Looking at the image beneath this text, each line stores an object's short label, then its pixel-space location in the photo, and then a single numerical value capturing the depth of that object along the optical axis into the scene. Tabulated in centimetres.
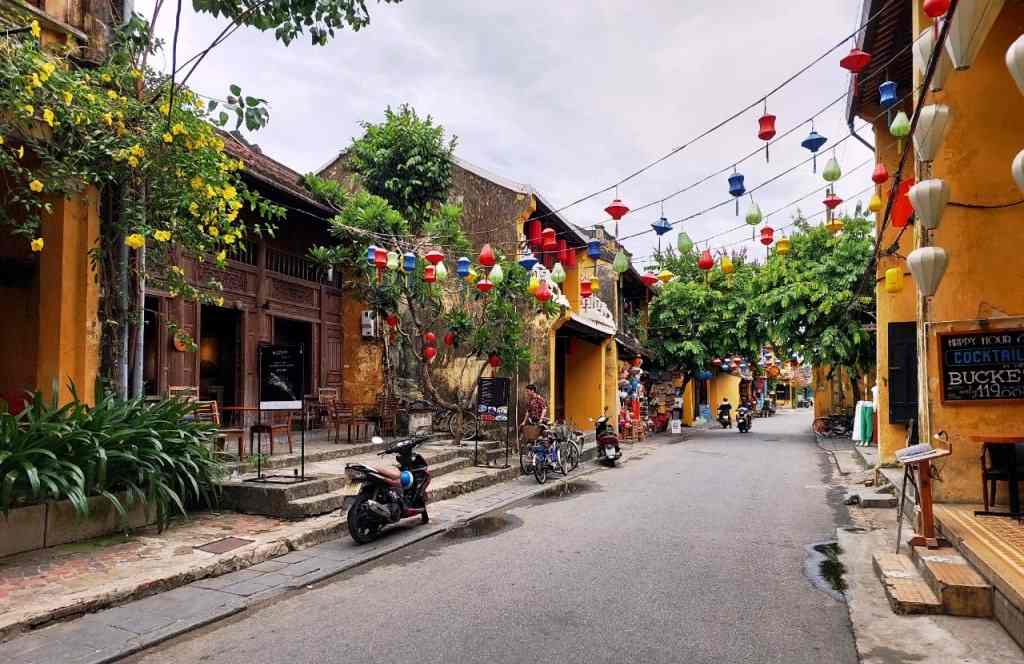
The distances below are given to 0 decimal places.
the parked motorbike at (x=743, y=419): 2758
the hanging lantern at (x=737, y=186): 831
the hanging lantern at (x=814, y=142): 772
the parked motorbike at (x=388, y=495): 726
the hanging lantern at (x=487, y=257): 1104
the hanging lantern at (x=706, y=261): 1011
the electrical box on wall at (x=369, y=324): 1502
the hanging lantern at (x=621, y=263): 1004
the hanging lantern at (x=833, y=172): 792
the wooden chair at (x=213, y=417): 874
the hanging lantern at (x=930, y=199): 591
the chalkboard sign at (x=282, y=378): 829
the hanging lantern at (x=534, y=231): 1232
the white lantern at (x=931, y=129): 594
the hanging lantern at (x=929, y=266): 613
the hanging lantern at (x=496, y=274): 1134
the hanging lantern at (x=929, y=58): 563
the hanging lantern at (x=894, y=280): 1003
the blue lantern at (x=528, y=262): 1168
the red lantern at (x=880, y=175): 866
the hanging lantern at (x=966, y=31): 462
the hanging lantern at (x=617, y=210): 941
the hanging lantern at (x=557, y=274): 1161
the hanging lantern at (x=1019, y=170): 395
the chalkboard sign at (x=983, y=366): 689
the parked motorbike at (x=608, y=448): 1549
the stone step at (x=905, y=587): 486
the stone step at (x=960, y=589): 473
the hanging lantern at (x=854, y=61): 657
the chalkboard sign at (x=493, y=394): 1349
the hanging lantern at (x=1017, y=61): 377
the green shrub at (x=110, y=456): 592
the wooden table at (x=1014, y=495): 629
